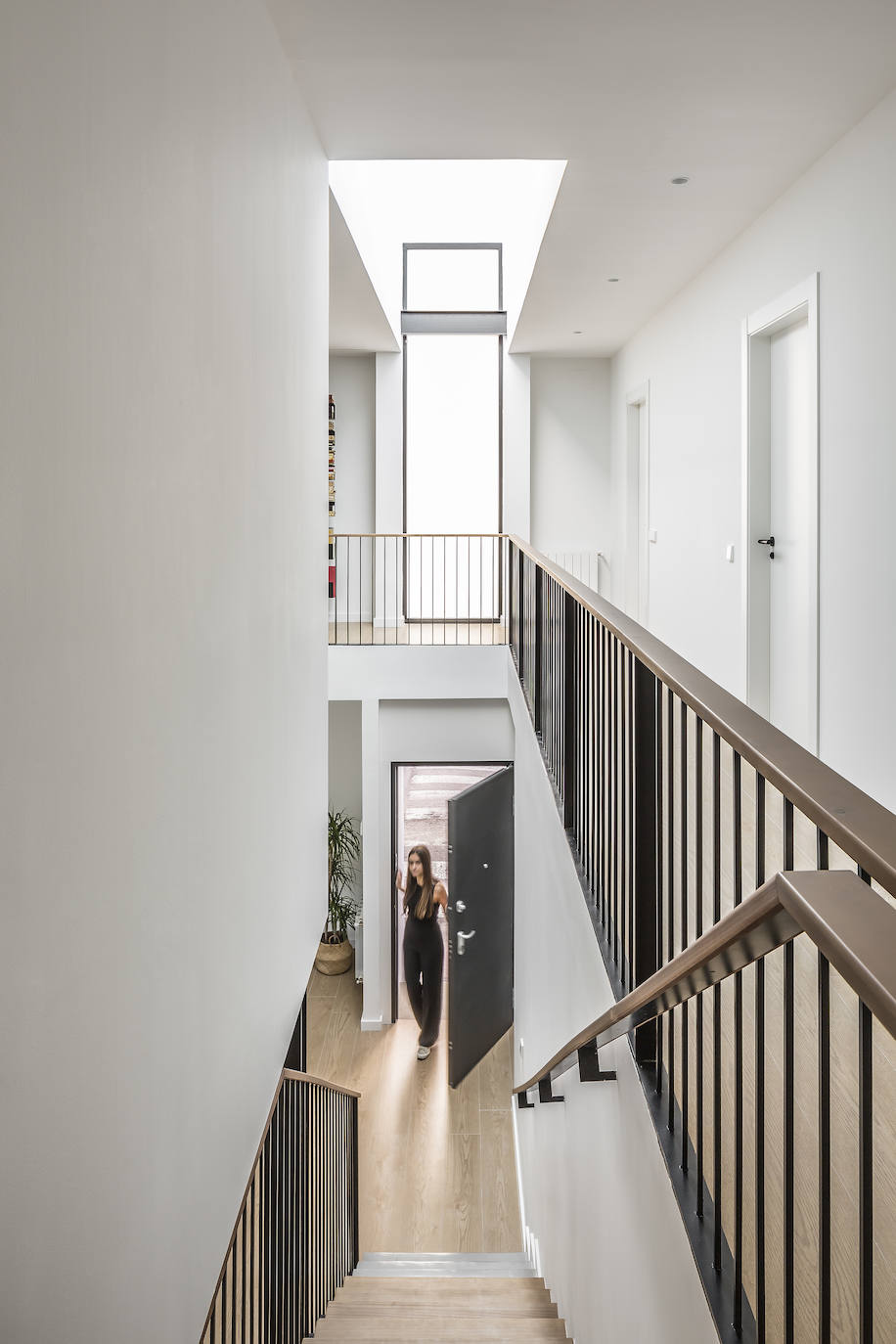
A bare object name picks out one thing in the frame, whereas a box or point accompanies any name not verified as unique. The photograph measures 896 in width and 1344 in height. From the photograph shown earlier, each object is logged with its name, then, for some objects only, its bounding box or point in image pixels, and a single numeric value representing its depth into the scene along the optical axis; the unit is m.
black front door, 6.63
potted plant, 8.31
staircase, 3.38
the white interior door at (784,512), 4.12
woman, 7.15
